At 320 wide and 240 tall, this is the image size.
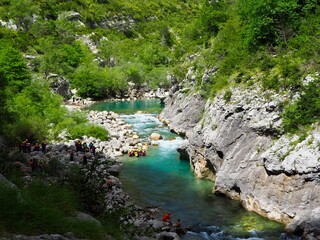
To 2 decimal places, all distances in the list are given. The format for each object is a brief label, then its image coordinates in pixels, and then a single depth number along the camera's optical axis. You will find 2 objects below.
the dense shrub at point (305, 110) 22.17
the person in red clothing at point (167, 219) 21.22
